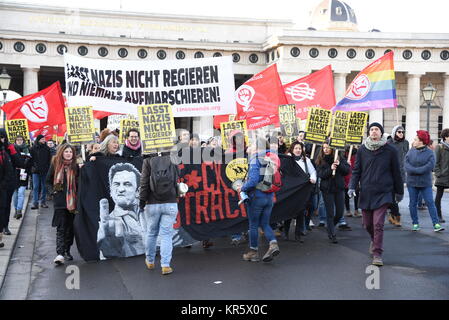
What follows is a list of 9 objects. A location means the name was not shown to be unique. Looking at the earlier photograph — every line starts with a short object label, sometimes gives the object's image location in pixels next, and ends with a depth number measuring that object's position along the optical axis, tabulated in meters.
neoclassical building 47.47
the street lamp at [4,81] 20.58
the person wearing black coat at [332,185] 9.65
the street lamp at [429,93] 22.02
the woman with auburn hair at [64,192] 8.28
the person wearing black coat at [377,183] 7.82
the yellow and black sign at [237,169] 9.60
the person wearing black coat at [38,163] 14.12
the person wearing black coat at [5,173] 9.06
